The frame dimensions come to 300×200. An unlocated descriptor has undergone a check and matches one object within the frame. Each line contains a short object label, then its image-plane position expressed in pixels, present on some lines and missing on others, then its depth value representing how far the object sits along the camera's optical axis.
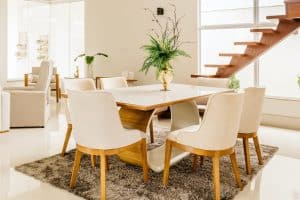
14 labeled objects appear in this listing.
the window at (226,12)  5.76
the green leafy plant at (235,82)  5.61
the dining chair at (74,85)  3.57
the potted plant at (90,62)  7.65
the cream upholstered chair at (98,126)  2.33
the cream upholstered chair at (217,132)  2.36
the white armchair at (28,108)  5.10
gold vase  3.60
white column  8.17
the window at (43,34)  9.41
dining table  2.65
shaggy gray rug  2.58
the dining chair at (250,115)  2.98
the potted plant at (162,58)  3.52
